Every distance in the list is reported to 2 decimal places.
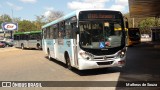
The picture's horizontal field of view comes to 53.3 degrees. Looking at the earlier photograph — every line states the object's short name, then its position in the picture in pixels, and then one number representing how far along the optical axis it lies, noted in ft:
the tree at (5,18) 209.56
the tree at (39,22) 173.82
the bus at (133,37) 67.11
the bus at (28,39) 63.46
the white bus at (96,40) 21.17
